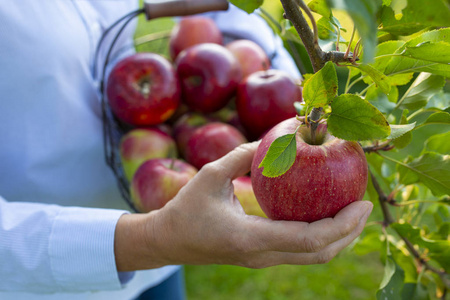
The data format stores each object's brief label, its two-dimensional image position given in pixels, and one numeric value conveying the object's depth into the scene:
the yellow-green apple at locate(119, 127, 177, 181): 0.87
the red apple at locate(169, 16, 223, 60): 1.03
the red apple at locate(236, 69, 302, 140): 0.83
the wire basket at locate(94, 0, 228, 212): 0.83
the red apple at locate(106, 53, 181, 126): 0.88
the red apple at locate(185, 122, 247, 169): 0.83
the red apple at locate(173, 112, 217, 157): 0.93
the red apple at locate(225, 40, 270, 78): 1.00
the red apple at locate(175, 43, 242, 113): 0.89
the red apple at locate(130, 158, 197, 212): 0.79
